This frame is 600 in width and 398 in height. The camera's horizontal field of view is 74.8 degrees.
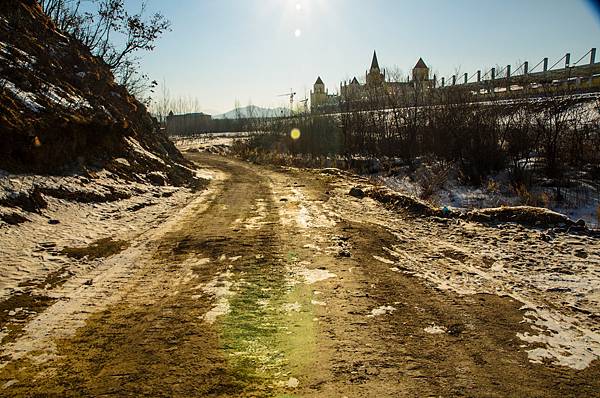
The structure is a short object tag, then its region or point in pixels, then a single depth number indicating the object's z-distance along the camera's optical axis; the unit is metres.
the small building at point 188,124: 84.56
